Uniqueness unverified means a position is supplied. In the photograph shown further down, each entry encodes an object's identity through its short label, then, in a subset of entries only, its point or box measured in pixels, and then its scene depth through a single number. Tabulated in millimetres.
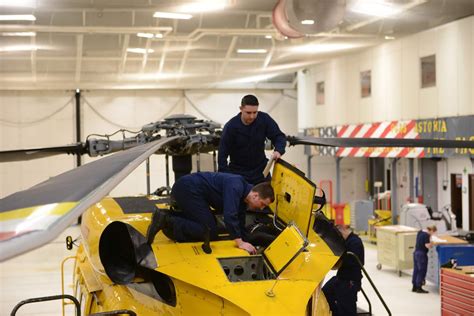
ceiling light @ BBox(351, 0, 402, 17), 13266
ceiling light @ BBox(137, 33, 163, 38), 15442
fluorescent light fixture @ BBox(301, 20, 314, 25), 12070
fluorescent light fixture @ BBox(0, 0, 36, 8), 12780
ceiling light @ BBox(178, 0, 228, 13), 13270
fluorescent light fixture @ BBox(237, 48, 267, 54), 17142
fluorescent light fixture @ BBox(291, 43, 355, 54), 16719
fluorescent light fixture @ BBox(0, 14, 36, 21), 13992
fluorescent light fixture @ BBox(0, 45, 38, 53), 15984
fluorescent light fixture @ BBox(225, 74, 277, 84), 19359
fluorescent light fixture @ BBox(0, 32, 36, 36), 14822
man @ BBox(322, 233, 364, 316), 7773
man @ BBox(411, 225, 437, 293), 13266
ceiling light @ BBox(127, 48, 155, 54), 16672
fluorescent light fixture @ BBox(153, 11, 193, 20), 14344
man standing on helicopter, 6211
